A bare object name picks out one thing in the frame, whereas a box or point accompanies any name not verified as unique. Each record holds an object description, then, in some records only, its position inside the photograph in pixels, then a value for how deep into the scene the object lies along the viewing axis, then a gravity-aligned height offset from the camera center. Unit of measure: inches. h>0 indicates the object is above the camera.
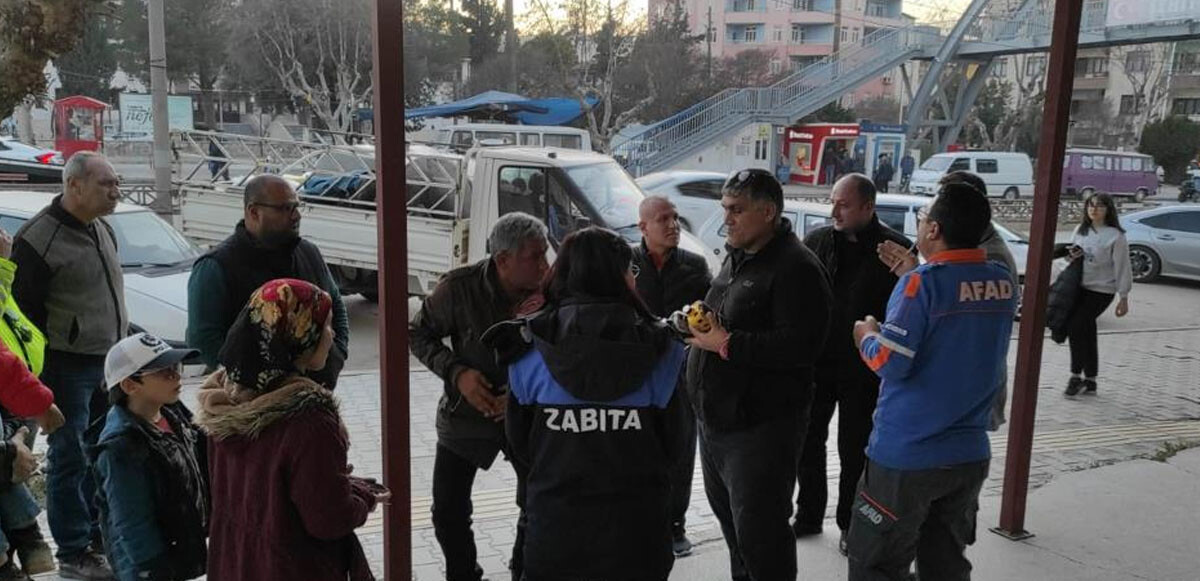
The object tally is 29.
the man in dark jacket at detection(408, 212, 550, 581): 121.0 -29.4
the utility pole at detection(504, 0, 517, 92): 1309.1 +157.8
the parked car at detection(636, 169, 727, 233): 533.5 -24.5
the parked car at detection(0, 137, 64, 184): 804.6 -27.8
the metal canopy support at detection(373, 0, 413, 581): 105.1 -16.5
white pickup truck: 353.7 -25.2
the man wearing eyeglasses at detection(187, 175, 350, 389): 123.0 -18.1
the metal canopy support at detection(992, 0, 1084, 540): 149.0 -17.8
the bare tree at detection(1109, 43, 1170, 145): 1815.9 +171.1
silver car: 555.5 -50.5
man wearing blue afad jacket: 106.3 -27.6
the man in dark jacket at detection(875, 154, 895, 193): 1159.6 -23.1
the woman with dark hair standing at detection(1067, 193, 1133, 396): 276.4 -32.0
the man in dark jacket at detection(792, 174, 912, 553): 153.3 -25.5
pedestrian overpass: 1191.6 +120.8
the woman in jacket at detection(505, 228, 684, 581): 89.1 -28.1
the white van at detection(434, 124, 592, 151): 853.2 +12.4
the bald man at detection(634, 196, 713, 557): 154.5 -21.4
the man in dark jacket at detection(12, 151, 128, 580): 138.0 -28.3
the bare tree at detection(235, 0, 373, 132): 1206.3 +137.0
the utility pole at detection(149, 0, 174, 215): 504.1 +17.3
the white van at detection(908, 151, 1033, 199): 1110.4 -12.7
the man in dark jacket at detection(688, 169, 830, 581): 116.1 -29.0
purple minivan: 1191.6 -14.8
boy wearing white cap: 95.7 -37.8
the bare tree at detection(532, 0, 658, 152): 1301.7 +147.5
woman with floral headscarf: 79.1 -27.3
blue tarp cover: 1024.9 +45.1
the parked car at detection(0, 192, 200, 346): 258.1 -40.0
